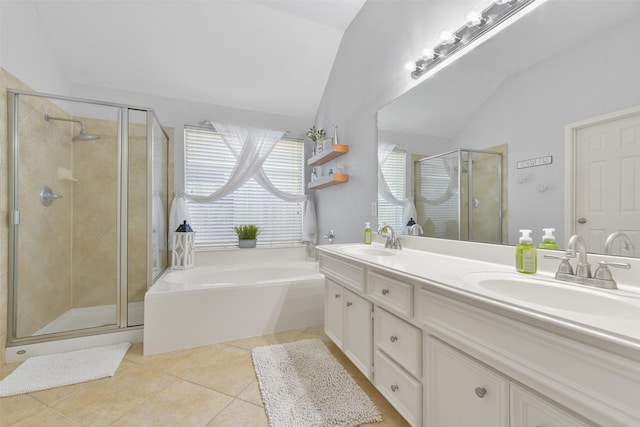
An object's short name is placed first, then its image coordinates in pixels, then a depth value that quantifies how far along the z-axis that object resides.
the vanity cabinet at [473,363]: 0.56
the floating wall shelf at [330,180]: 2.64
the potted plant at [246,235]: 3.21
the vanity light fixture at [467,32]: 1.23
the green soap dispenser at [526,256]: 1.03
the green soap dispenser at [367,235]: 2.17
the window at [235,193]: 3.08
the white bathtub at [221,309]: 2.00
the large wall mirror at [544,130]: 0.90
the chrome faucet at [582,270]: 0.84
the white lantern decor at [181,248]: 2.71
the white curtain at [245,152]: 3.12
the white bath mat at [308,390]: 1.33
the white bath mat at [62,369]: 1.59
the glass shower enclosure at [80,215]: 2.00
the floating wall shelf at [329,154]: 2.64
